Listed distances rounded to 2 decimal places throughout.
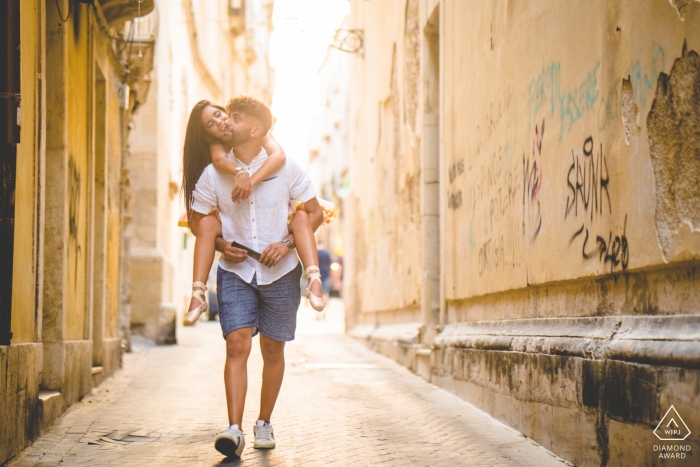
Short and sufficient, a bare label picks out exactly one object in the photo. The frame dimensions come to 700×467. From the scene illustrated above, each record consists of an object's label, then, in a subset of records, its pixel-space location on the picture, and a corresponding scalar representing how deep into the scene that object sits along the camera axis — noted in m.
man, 5.55
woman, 5.53
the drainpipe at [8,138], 5.25
